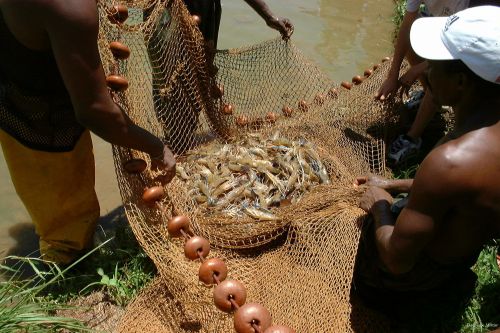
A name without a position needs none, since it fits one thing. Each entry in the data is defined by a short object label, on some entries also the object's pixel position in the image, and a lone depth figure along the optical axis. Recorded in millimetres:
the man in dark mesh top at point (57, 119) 2184
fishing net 2820
